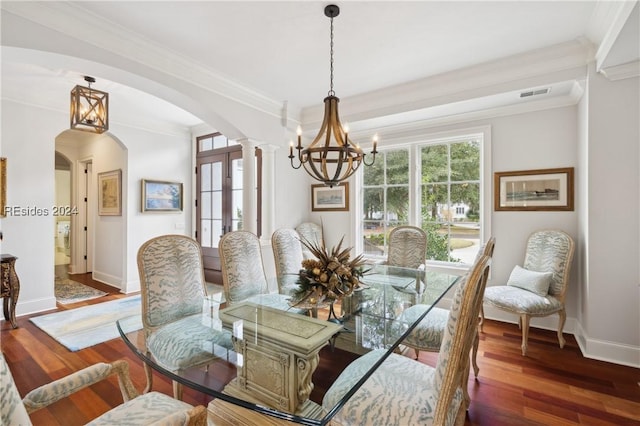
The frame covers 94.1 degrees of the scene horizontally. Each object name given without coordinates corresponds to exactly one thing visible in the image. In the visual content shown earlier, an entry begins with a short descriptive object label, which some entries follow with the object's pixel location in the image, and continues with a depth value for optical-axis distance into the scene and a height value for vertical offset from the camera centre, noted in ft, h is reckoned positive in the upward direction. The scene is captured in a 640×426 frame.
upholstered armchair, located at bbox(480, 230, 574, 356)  8.95 -2.36
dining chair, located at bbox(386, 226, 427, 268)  11.02 -1.33
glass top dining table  4.26 -2.22
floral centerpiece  6.53 -1.52
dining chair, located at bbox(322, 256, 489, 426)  3.63 -2.63
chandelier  6.78 +1.59
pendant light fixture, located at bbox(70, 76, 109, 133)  8.86 +3.17
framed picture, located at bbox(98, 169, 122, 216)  16.01 +1.13
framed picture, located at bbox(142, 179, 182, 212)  16.17 +0.96
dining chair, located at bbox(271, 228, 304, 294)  9.42 -1.41
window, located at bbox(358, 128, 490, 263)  12.34 +0.73
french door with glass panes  16.30 +0.77
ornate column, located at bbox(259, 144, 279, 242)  13.29 +1.05
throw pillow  9.49 -2.29
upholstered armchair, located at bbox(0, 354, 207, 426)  3.45 -2.37
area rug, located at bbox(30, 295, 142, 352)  9.77 -4.11
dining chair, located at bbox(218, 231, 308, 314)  7.58 -1.63
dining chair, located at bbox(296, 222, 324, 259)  14.31 -1.00
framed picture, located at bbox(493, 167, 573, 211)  10.38 +0.77
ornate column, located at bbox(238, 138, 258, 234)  12.49 +1.04
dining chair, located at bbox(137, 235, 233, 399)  5.26 -2.03
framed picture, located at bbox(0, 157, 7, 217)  11.55 +1.12
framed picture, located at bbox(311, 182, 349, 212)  15.15 +0.74
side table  10.61 -2.66
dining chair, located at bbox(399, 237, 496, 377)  6.58 -2.75
